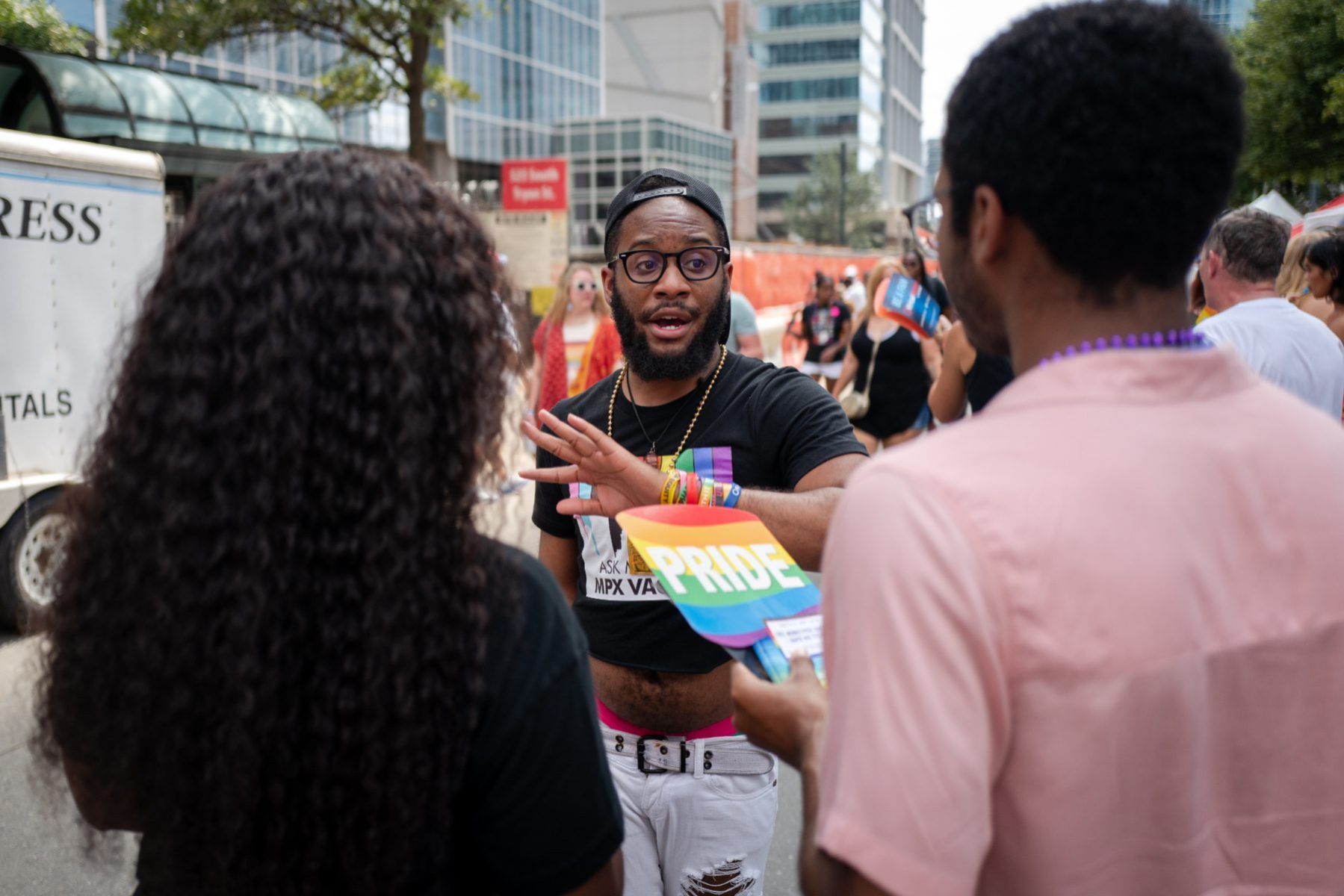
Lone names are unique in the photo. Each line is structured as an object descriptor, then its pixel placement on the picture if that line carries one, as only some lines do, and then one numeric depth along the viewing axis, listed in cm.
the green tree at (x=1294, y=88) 2000
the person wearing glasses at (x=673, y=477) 223
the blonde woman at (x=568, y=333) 788
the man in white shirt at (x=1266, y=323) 387
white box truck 613
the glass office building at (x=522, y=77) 4175
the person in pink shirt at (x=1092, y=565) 99
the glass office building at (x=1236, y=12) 2328
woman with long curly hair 110
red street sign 2302
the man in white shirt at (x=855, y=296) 1365
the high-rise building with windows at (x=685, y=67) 8025
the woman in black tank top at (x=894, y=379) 747
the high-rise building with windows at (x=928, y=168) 12800
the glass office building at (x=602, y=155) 5006
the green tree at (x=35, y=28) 1681
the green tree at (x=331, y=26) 1650
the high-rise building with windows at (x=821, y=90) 9800
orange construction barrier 2856
